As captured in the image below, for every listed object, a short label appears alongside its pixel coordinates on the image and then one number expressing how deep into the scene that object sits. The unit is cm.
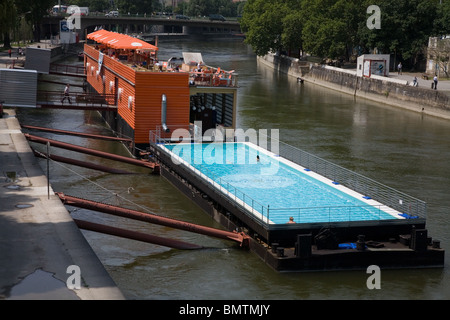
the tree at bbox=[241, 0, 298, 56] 9538
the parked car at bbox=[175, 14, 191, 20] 16488
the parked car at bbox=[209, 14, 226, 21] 17619
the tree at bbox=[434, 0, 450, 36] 7138
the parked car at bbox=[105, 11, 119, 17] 15254
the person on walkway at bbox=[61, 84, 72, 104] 4121
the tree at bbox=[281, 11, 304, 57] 8906
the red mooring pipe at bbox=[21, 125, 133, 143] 3533
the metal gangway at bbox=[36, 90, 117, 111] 4038
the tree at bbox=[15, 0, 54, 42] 8786
